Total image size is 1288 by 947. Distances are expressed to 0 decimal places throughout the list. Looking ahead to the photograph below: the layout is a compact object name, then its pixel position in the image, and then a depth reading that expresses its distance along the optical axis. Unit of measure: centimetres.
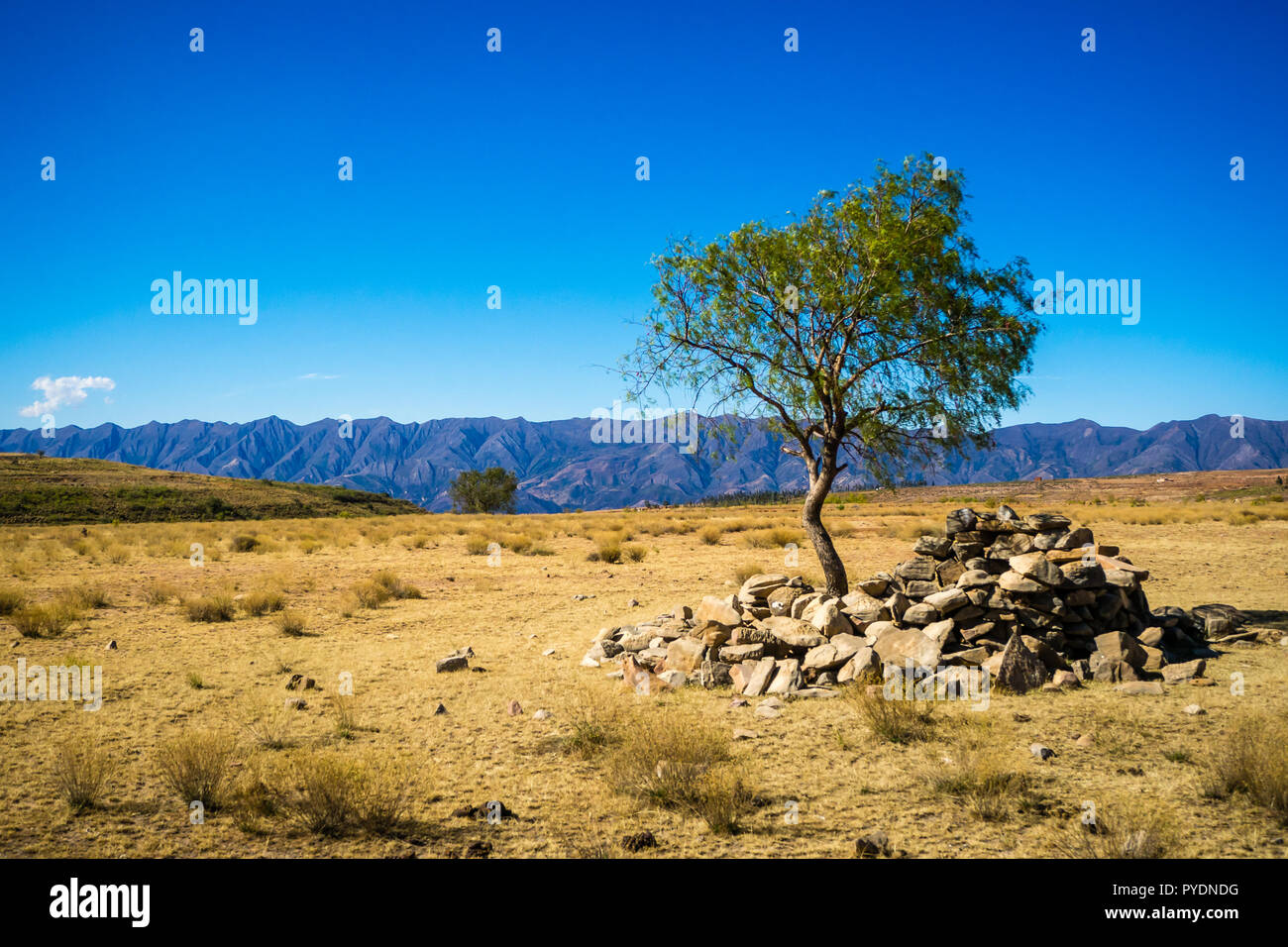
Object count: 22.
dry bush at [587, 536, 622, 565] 2938
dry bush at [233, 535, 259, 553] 3428
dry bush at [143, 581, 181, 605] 1942
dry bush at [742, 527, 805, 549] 3509
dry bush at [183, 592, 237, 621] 1742
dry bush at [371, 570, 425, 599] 2131
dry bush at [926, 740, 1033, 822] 639
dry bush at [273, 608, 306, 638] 1613
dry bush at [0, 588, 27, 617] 1739
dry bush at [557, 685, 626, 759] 868
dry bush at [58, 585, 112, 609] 1803
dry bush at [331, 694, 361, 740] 941
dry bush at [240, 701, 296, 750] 895
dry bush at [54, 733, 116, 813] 695
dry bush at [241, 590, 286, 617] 1833
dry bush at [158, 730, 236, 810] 702
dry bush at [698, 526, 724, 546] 3717
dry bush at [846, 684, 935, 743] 862
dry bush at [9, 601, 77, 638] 1506
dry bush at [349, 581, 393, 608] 1986
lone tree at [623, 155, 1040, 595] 1416
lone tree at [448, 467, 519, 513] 10512
